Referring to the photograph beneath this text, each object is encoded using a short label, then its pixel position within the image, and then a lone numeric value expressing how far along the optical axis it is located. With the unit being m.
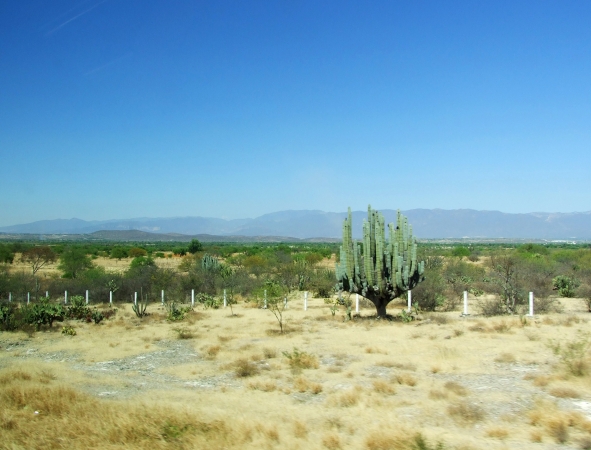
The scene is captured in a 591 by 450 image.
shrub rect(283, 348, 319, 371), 12.75
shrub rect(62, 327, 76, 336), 19.23
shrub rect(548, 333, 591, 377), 10.35
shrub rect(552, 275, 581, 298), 28.73
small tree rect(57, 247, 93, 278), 43.45
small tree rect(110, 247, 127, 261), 77.43
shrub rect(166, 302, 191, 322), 22.61
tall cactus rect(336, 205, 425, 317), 19.83
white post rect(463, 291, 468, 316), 21.28
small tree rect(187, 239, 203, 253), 84.28
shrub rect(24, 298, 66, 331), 20.95
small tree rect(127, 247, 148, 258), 81.56
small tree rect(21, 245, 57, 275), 56.41
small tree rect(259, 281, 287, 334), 25.59
